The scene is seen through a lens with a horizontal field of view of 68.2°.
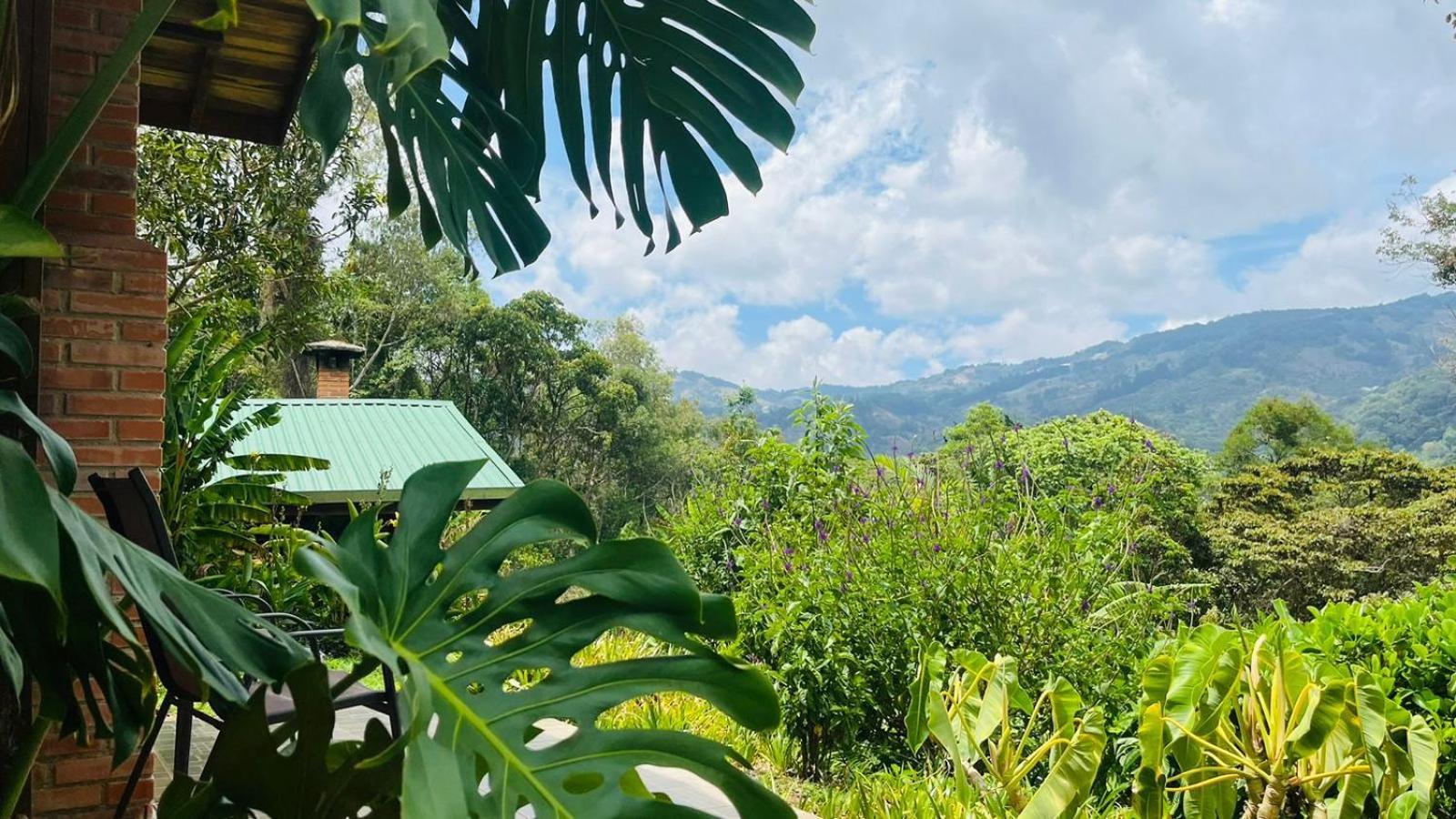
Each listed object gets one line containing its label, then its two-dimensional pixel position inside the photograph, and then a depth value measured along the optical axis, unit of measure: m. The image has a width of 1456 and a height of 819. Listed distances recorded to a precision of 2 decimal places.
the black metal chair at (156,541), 1.76
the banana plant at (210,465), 6.11
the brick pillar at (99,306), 2.49
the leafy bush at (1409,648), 2.89
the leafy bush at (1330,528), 10.70
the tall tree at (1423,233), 17.00
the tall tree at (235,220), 8.80
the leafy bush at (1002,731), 2.53
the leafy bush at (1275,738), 2.38
